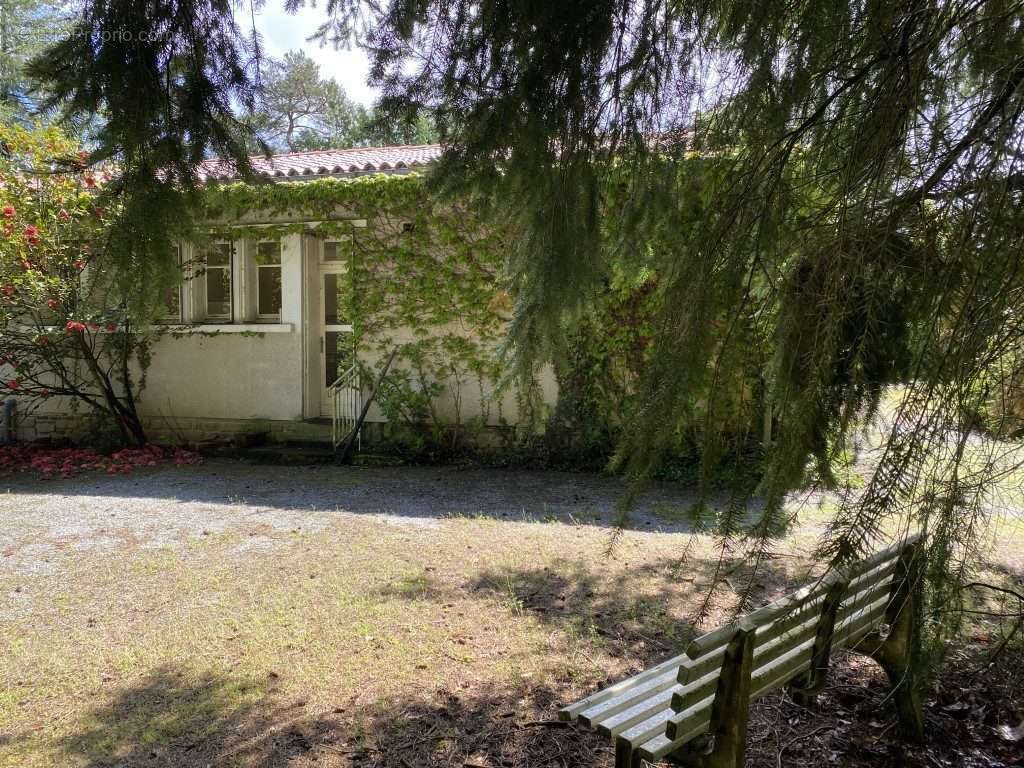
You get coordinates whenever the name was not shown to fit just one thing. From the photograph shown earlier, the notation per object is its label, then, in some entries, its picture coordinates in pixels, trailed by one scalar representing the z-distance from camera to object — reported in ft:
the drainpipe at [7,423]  37.52
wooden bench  7.42
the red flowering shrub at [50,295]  29.89
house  34.12
